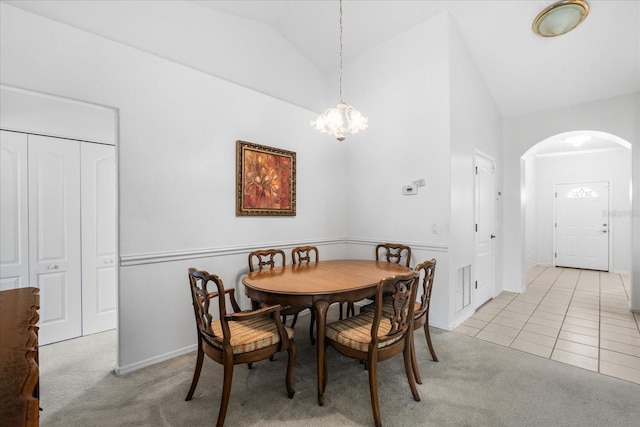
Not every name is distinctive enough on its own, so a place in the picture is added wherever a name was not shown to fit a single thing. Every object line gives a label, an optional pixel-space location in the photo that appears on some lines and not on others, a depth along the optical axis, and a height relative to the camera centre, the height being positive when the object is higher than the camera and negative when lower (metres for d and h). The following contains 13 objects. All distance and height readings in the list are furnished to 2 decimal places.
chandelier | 2.47 +0.81
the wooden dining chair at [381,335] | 1.75 -0.82
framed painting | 3.09 +0.37
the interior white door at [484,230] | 3.80 -0.26
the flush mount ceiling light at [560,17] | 2.65 +1.89
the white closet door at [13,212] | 2.68 +0.01
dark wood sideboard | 0.70 -0.49
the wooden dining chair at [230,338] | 1.70 -0.82
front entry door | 6.16 -0.33
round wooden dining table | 1.93 -0.55
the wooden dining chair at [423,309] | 2.07 -0.79
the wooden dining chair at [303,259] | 2.74 -0.58
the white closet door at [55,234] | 2.84 -0.22
